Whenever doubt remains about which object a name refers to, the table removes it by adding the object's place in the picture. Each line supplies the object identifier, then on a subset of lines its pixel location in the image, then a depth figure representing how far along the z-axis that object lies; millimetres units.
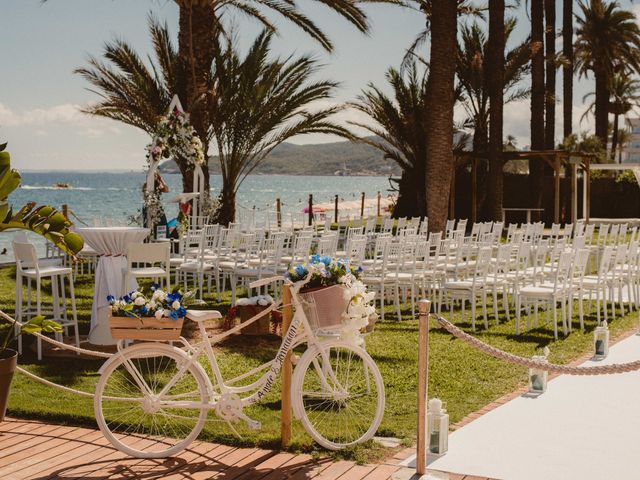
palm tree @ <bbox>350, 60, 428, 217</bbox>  24828
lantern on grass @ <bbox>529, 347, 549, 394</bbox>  7051
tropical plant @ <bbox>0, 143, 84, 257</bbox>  5902
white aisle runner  5066
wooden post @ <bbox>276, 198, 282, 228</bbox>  19631
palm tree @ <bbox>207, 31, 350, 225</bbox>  19391
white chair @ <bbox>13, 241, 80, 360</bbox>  8070
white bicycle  5215
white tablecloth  8867
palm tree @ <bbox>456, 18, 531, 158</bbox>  26422
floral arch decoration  13203
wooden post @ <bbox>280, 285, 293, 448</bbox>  5480
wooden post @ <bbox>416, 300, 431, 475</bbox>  5000
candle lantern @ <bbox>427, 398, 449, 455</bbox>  5332
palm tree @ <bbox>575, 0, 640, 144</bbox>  48094
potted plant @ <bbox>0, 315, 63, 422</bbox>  5773
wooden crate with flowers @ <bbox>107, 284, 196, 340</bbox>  5145
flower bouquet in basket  5215
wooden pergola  26258
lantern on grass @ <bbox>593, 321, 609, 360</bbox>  8648
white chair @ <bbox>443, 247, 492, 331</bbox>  10352
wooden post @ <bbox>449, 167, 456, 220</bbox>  26606
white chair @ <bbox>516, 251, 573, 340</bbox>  9719
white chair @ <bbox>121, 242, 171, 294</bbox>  8555
